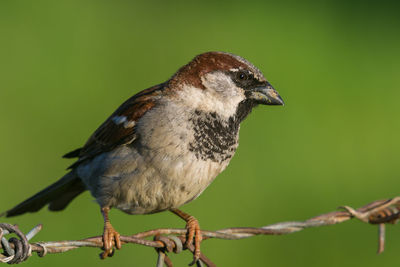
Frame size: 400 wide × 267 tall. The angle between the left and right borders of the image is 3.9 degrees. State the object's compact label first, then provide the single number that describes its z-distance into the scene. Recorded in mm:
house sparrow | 2514
